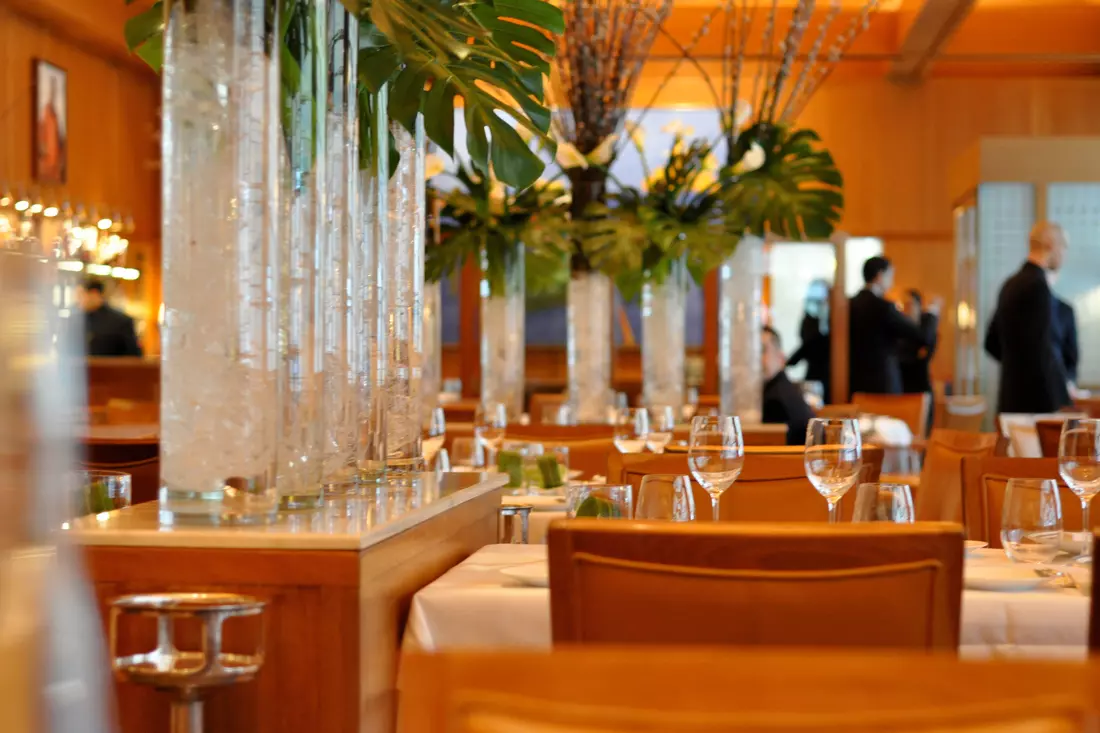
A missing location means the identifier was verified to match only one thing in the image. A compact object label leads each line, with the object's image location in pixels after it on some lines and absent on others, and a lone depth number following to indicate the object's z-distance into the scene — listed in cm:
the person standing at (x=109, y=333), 1023
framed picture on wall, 1223
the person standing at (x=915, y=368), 1041
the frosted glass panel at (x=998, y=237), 1059
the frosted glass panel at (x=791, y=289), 1267
